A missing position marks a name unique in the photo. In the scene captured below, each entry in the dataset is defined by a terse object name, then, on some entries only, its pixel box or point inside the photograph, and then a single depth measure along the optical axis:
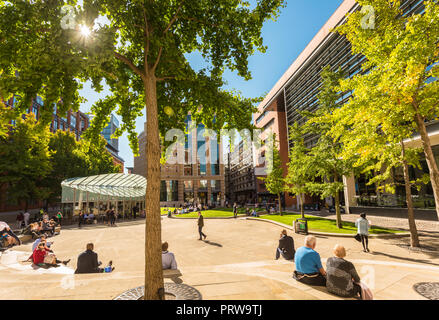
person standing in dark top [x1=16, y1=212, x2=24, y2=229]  22.20
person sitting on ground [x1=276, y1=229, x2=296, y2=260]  8.35
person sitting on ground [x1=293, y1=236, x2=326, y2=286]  4.75
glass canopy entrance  26.97
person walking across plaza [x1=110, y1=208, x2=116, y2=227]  23.22
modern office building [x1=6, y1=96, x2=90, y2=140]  47.59
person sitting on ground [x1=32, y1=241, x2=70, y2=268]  7.56
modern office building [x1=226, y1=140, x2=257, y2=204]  76.72
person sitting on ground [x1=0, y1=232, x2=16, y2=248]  11.23
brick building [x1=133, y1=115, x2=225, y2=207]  61.78
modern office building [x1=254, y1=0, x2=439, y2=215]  18.06
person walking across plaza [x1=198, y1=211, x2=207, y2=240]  13.83
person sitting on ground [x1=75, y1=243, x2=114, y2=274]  6.65
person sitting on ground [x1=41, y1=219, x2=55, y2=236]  16.14
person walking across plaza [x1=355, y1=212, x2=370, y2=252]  9.39
